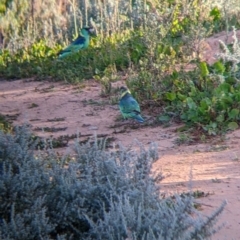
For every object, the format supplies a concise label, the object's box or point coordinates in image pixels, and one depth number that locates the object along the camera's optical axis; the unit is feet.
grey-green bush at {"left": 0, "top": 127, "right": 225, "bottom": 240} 20.84
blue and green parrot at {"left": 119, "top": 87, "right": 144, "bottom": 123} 45.27
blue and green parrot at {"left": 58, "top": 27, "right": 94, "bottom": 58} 68.08
